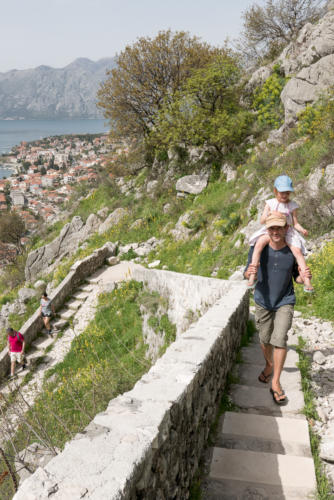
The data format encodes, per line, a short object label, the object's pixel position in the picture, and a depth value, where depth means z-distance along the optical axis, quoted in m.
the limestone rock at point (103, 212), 19.45
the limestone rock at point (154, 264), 12.80
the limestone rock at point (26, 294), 15.08
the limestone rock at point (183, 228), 13.63
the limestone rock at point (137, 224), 16.25
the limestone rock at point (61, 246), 19.23
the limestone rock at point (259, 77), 17.20
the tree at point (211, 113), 15.41
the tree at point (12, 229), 28.67
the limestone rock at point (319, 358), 4.22
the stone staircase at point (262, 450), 2.53
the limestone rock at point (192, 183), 15.97
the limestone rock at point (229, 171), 14.73
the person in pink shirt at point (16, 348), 9.66
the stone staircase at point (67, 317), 9.93
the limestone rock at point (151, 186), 18.14
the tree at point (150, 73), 18.45
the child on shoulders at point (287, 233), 3.33
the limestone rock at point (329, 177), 8.30
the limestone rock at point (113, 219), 17.72
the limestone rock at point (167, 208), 16.00
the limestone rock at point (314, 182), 8.73
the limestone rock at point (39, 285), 15.83
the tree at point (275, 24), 21.47
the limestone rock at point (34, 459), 3.75
